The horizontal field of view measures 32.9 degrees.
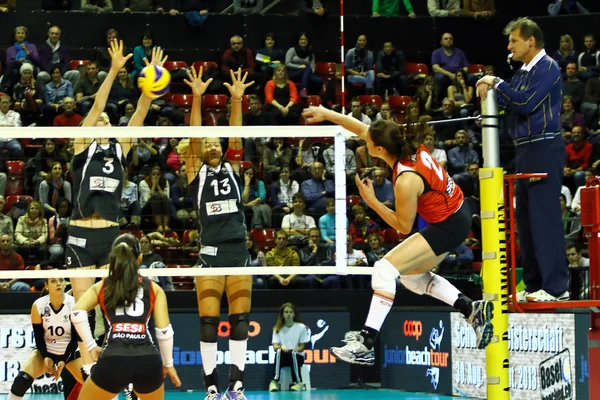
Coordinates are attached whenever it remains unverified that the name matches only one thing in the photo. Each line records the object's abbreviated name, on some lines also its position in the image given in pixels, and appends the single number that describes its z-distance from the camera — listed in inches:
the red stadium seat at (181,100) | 780.6
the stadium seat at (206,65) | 788.6
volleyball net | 598.9
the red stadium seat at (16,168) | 665.0
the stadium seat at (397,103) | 797.2
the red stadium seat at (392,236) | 670.6
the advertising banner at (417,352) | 589.6
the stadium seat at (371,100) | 782.5
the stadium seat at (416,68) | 841.5
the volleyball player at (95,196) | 394.6
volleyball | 389.7
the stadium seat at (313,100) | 777.6
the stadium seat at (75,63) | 772.6
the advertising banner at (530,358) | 482.6
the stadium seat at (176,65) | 795.4
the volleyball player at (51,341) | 435.5
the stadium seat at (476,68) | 838.6
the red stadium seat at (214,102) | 773.3
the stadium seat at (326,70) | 822.5
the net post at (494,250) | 306.8
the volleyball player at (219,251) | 385.1
